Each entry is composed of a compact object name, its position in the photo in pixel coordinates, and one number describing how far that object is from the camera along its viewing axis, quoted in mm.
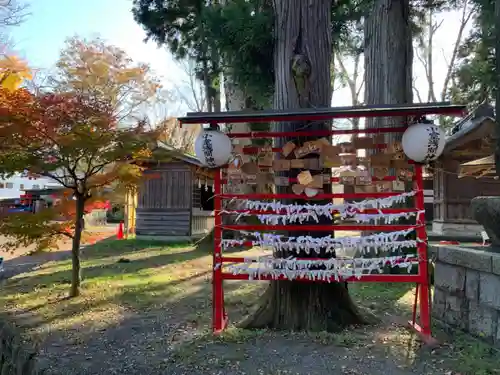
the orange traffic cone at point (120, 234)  17361
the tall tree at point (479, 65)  9784
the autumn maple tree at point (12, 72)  8044
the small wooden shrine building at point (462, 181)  14766
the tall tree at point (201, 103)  28692
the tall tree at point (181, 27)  11125
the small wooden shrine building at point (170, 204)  16219
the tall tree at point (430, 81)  25089
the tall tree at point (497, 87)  5175
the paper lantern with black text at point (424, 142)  4238
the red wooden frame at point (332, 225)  4340
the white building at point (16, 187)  33562
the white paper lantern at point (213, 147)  4641
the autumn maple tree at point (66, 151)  6602
